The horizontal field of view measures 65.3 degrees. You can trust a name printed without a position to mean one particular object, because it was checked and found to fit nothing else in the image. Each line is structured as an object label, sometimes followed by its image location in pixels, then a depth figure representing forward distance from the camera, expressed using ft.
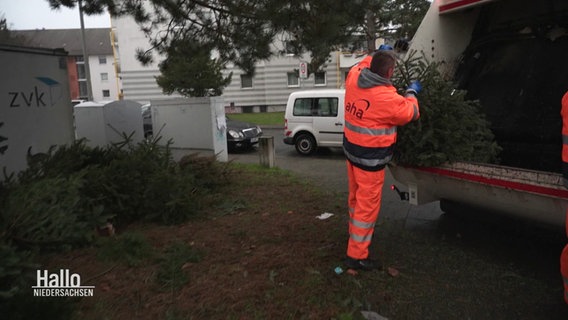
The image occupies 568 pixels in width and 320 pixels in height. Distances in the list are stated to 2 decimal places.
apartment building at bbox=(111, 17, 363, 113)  112.16
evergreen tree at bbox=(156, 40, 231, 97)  65.77
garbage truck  12.00
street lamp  72.66
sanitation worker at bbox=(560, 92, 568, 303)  8.09
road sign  63.88
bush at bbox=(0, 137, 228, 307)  10.59
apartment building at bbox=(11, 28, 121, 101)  212.84
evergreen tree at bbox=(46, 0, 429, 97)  17.51
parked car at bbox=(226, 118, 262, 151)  42.86
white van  37.73
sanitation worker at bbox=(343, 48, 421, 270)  11.28
